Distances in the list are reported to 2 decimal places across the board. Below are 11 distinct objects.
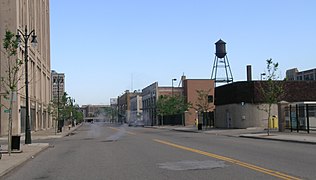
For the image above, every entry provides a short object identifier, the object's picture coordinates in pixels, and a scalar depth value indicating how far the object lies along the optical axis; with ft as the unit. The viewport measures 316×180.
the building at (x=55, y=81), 436.97
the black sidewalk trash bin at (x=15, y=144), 77.66
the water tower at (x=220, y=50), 245.24
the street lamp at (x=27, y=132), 103.32
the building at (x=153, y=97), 354.62
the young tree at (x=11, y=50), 70.38
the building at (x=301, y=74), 396.57
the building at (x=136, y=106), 464.61
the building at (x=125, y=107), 547.41
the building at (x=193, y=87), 324.80
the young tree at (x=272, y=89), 122.01
